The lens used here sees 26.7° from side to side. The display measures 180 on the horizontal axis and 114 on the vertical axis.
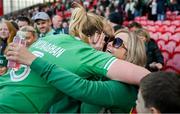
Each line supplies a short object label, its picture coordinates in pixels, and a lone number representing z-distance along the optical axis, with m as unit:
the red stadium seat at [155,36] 7.18
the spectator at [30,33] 3.26
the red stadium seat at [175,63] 5.25
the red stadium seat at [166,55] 5.67
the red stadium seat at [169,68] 5.25
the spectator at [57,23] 6.09
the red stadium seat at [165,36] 6.68
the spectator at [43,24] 4.99
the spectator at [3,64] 3.31
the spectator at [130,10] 14.84
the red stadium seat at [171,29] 7.83
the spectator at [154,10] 13.02
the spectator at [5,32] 4.58
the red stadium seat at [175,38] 6.31
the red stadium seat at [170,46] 5.91
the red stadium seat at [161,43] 6.36
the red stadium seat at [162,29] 8.09
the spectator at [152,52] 4.79
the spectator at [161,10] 12.84
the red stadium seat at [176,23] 9.41
